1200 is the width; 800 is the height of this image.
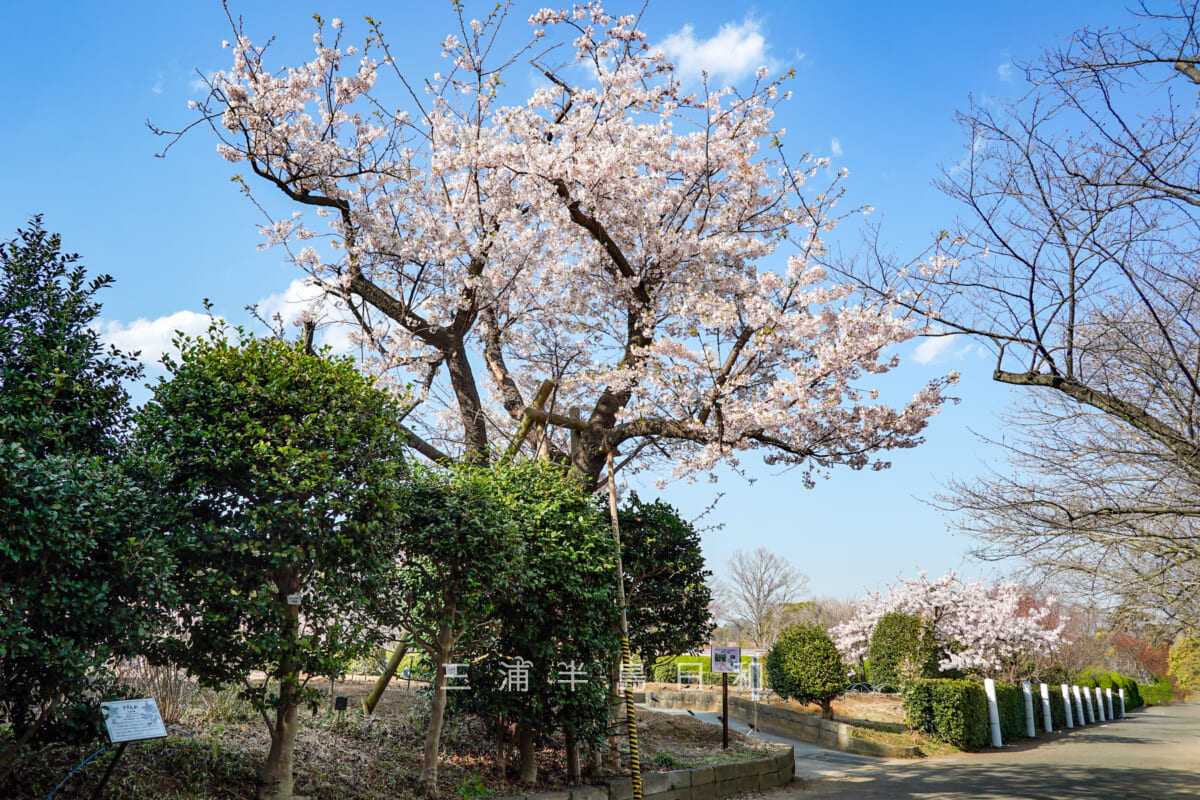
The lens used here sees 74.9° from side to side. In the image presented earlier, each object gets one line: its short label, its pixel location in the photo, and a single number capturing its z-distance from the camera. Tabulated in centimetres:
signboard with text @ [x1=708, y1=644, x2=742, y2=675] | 1123
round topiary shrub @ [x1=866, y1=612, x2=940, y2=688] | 1891
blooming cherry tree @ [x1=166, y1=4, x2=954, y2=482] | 1019
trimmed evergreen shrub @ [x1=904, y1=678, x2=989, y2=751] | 1540
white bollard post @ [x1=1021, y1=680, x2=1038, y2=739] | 1858
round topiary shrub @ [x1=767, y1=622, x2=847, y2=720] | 1623
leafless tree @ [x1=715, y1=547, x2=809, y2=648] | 3856
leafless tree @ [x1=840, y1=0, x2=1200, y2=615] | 646
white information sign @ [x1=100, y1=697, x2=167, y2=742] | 482
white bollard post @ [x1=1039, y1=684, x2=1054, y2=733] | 1942
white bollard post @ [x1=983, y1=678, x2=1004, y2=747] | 1617
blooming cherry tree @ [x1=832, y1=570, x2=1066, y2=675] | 1956
